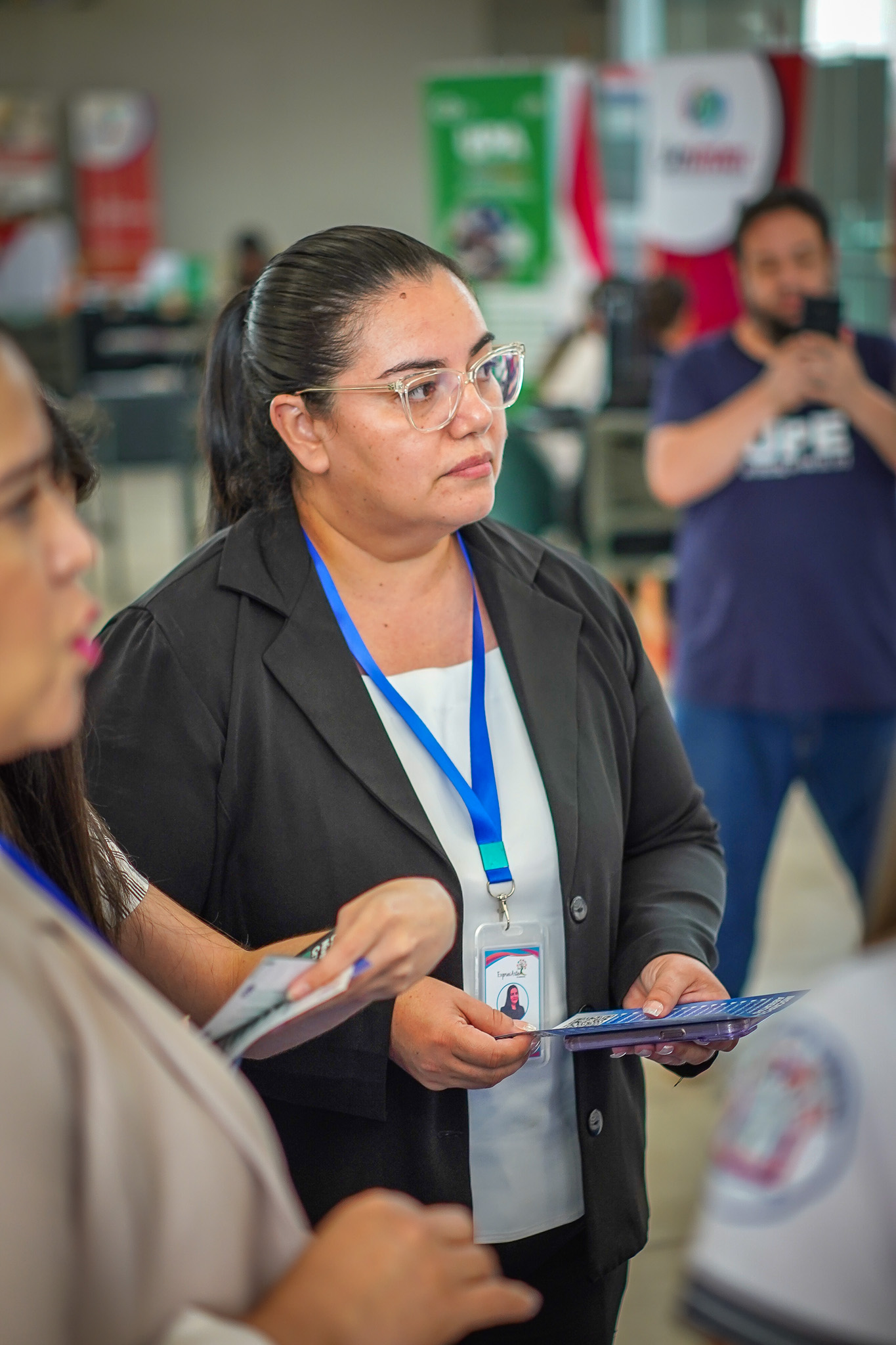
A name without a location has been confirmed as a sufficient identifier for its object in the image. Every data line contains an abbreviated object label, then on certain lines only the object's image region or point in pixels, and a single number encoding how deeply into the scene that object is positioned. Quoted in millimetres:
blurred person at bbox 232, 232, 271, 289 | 10234
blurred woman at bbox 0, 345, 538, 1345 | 708
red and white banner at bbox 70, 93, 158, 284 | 14602
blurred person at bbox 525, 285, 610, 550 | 5977
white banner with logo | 5785
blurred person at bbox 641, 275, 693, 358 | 5672
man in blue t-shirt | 2633
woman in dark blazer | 1413
